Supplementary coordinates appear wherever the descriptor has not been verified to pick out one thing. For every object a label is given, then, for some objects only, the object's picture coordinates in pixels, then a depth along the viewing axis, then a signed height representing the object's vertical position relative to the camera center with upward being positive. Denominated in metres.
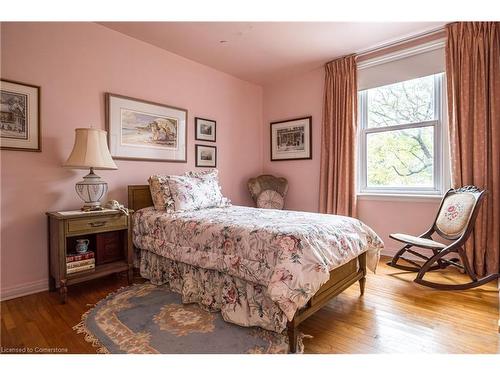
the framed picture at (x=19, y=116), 2.21 +0.61
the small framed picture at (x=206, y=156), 3.69 +0.43
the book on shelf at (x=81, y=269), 2.23 -0.69
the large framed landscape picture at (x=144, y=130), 2.87 +0.67
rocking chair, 2.34 -0.46
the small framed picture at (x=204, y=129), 3.67 +0.80
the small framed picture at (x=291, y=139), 4.07 +0.73
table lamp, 2.29 +0.23
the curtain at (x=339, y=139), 3.51 +0.63
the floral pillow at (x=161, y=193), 2.64 -0.06
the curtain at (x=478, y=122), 2.57 +0.62
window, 3.09 +0.59
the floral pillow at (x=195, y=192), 2.66 -0.05
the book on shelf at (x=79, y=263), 2.23 -0.64
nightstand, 2.16 -0.50
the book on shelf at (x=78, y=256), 2.24 -0.58
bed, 1.56 -0.51
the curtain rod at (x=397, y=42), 2.91 +1.67
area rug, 1.54 -0.91
